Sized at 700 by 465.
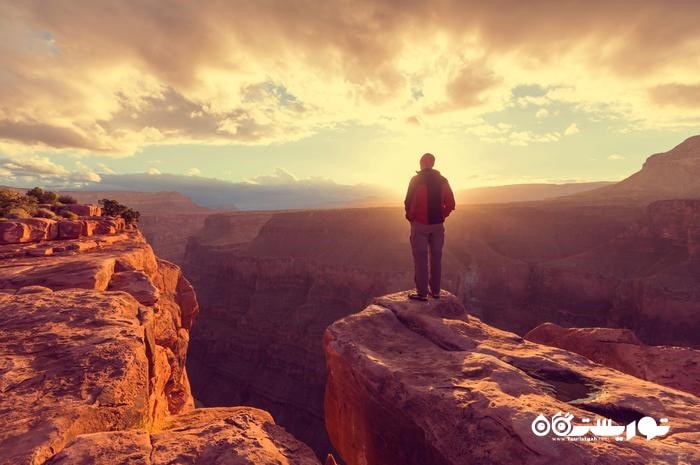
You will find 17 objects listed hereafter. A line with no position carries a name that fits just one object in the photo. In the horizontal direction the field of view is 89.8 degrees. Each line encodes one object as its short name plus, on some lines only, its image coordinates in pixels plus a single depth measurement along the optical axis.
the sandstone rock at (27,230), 10.00
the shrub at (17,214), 12.06
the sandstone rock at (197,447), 2.92
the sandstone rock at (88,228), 12.29
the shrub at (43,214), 14.11
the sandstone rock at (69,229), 11.64
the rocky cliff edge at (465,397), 3.16
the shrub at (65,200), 20.30
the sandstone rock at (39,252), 9.24
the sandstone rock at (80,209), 16.48
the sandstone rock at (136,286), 7.44
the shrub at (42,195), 18.94
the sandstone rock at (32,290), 6.21
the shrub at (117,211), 19.58
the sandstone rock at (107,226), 13.68
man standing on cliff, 6.57
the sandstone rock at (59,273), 6.95
